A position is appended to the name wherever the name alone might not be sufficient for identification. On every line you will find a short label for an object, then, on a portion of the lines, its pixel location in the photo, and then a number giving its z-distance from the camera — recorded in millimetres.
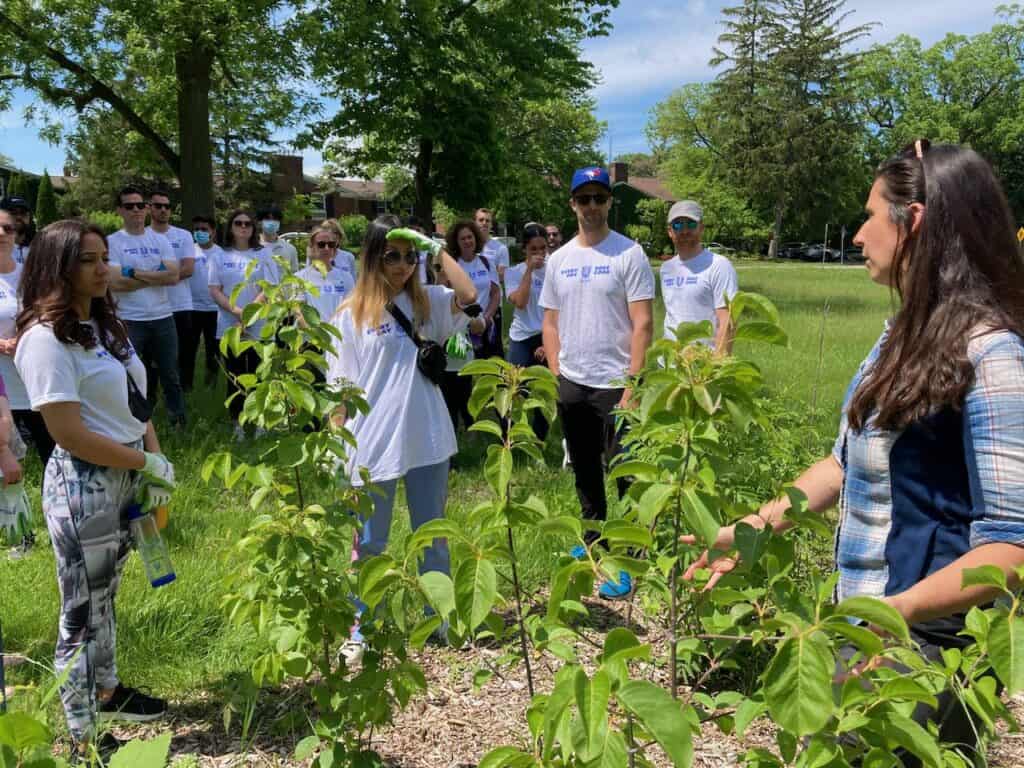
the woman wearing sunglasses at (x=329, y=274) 5824
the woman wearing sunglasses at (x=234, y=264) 7079
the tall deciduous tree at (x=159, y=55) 12789
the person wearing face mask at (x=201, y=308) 7758
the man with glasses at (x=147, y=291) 6508
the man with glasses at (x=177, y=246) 7203
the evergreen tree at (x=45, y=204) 29422
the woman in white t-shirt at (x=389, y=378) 3381
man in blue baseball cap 4031
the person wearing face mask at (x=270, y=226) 7371
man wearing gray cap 5383
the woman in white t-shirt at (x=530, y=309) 6633
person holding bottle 2547
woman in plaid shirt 1399
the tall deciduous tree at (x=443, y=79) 16328
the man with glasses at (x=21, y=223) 5278
